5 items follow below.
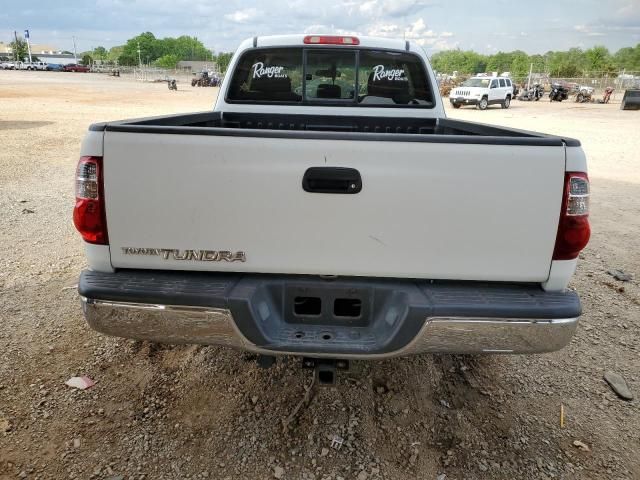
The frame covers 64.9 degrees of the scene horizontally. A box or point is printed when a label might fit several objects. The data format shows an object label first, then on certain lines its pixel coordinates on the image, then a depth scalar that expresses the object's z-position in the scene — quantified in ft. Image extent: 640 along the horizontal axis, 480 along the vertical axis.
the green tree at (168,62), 385.31
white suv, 100.42
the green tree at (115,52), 540.03
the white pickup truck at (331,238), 7.07
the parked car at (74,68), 293.51
